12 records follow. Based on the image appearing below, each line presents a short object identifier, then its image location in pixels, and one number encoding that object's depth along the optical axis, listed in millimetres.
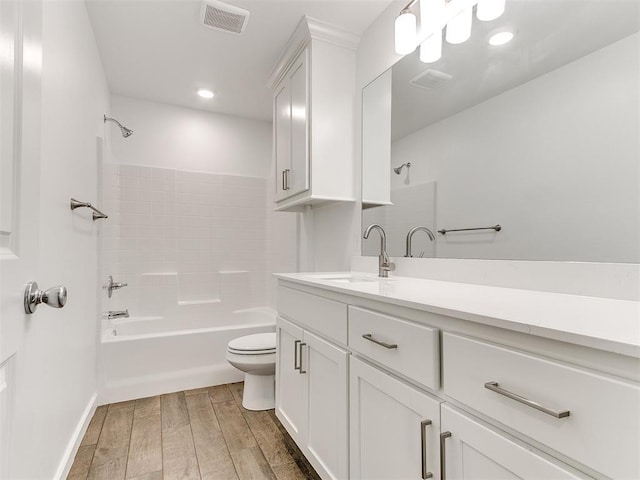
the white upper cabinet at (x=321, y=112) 1990
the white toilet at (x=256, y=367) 2102
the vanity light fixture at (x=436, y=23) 1366
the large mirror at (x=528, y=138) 953
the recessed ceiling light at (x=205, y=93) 2863
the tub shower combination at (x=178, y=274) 2432
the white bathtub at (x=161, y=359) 2330
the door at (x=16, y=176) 634
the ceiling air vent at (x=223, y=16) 1820
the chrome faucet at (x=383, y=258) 1759
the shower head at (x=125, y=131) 2713
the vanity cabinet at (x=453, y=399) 542
